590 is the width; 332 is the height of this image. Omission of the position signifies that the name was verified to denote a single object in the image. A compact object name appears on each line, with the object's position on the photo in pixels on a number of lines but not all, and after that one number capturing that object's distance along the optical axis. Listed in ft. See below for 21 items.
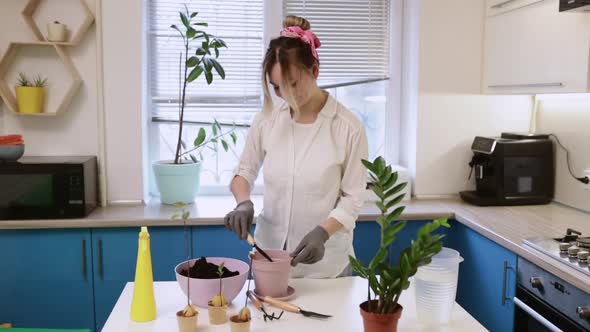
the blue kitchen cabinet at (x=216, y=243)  9.12
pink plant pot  5.12
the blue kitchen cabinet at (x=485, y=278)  7.75
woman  6.25
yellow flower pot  9.53
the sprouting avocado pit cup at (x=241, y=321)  4.37
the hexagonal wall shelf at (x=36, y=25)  9.59
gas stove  6.37
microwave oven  8.80
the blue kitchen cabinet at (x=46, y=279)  8.79
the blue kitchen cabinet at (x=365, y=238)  9.41
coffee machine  9.71
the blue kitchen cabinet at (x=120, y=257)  8.93
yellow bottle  4.78
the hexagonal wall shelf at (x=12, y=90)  9.57
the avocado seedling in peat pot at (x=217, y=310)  4.66
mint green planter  9.96
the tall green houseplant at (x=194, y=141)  9.72
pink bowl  4.93
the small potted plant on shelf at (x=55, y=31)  9.53
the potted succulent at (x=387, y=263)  3.90
